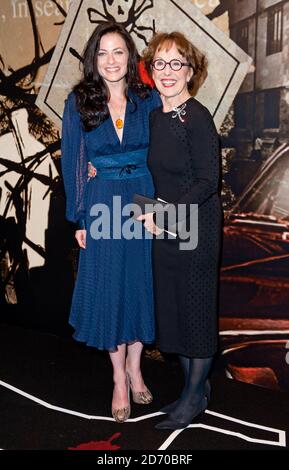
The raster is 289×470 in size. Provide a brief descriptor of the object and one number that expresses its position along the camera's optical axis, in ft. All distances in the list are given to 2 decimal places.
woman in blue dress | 7.61
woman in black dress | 7.11
